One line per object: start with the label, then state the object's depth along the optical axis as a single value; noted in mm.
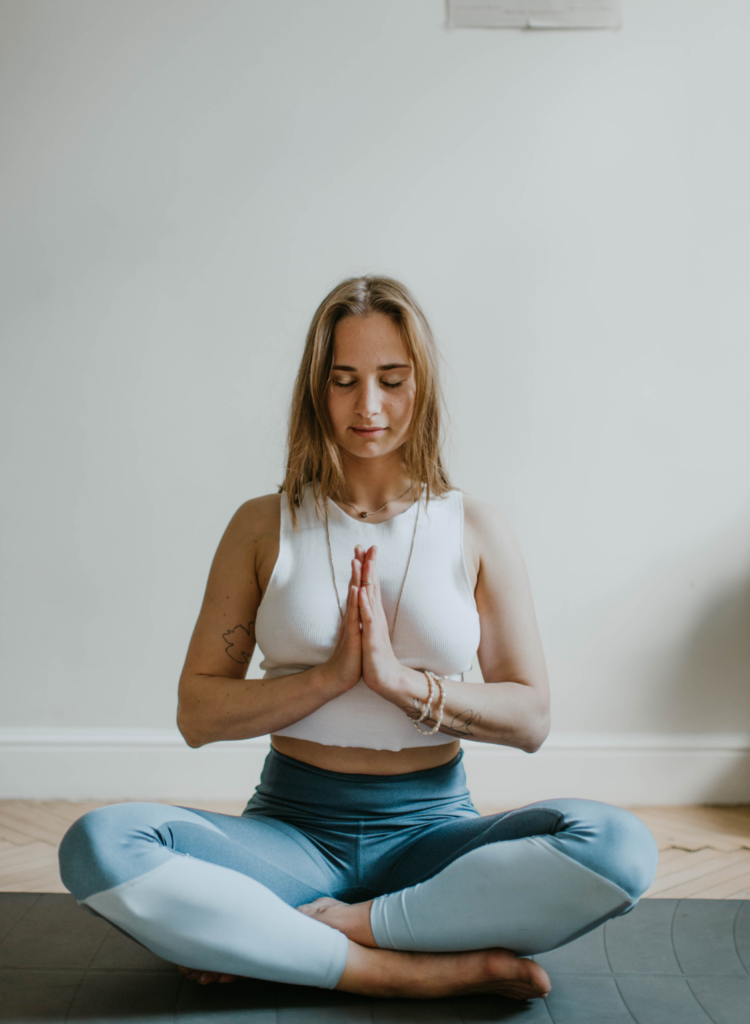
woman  1188
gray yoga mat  1253
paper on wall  2367
